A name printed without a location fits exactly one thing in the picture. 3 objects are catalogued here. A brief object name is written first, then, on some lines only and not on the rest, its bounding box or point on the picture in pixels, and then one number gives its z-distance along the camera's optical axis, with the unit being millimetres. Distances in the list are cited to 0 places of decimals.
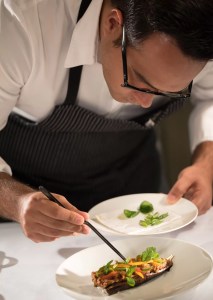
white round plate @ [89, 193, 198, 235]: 1105
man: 989
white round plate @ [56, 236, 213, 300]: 927
